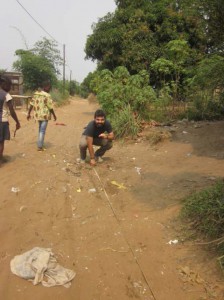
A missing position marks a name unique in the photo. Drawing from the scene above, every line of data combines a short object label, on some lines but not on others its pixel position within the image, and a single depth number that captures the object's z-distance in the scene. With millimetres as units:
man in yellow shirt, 7648
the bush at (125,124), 9383
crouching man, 6309
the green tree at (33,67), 21933
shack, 16925
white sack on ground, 3092
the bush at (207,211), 3535
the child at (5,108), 6200
